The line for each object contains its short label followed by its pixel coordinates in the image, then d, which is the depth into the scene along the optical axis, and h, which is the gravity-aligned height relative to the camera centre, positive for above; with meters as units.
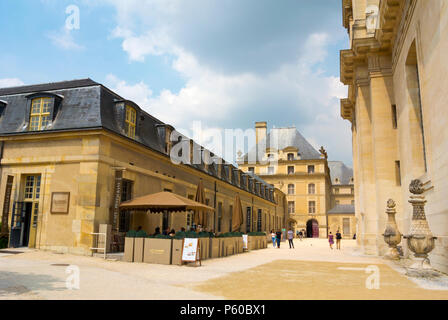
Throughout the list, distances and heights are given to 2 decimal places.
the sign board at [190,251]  12.84 -1.01
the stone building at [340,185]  84.12 +8.74
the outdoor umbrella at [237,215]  23.31 +0.44
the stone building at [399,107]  11.04 +4.89
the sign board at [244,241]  22.58 -1.15
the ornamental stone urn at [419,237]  10.01 -0.33
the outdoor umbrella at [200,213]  19.12 +0.43
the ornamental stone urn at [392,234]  15.86 -0.42
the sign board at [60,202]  15.36 +0.72
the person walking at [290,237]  28.70 -1.10
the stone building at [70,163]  15.27 +2.47
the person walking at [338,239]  28.78 -1.19
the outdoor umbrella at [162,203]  15.01 +0.72
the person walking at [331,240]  28.20 -1.29
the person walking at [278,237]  28.49 -1.10
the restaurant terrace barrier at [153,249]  13.35 -1.03
